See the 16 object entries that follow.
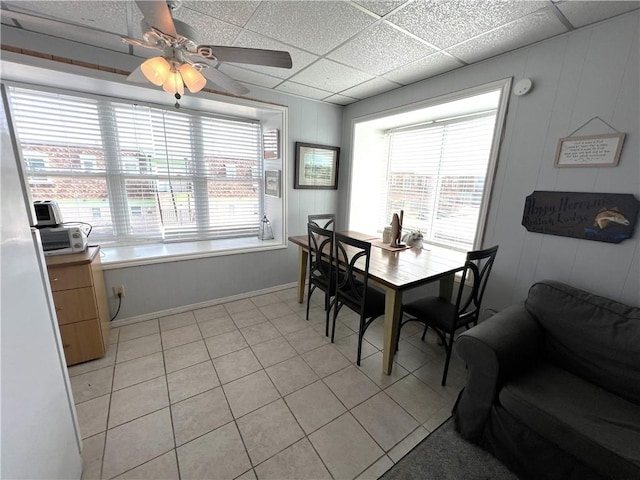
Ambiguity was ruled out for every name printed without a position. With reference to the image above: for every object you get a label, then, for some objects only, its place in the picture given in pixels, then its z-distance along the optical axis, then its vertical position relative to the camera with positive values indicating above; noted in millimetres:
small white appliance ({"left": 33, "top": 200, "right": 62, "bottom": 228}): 1921 -297
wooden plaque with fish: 1504 -140
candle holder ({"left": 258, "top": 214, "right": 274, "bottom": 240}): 3420 -637
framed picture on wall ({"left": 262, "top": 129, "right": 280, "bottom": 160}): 3071 +428
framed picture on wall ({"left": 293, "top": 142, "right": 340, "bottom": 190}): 3172 +195
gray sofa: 1117 -981
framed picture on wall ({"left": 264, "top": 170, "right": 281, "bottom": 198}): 3172 -28
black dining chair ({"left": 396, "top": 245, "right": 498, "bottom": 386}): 1749 -918
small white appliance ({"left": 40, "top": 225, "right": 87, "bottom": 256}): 1888 -484
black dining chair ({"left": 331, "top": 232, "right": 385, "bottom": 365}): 1940 -844
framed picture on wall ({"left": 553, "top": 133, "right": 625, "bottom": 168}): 1517 +247
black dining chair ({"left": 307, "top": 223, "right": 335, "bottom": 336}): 2268 -744
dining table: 1811 -622
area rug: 1321 -1414
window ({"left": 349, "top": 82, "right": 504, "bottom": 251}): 2451 +199
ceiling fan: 1144 +600
